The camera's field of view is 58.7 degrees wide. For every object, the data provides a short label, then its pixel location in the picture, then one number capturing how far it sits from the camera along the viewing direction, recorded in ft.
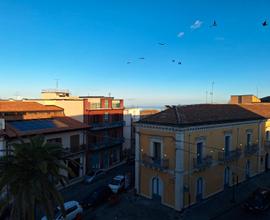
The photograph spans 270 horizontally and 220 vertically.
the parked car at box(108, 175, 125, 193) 88.50
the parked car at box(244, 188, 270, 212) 73.82
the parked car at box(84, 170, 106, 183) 100.75
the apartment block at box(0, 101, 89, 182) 88.28
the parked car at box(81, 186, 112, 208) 77.30
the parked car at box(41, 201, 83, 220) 65.31
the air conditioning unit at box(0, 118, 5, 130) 78.43
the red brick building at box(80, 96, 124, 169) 114.32
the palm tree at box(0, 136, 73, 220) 44.62
